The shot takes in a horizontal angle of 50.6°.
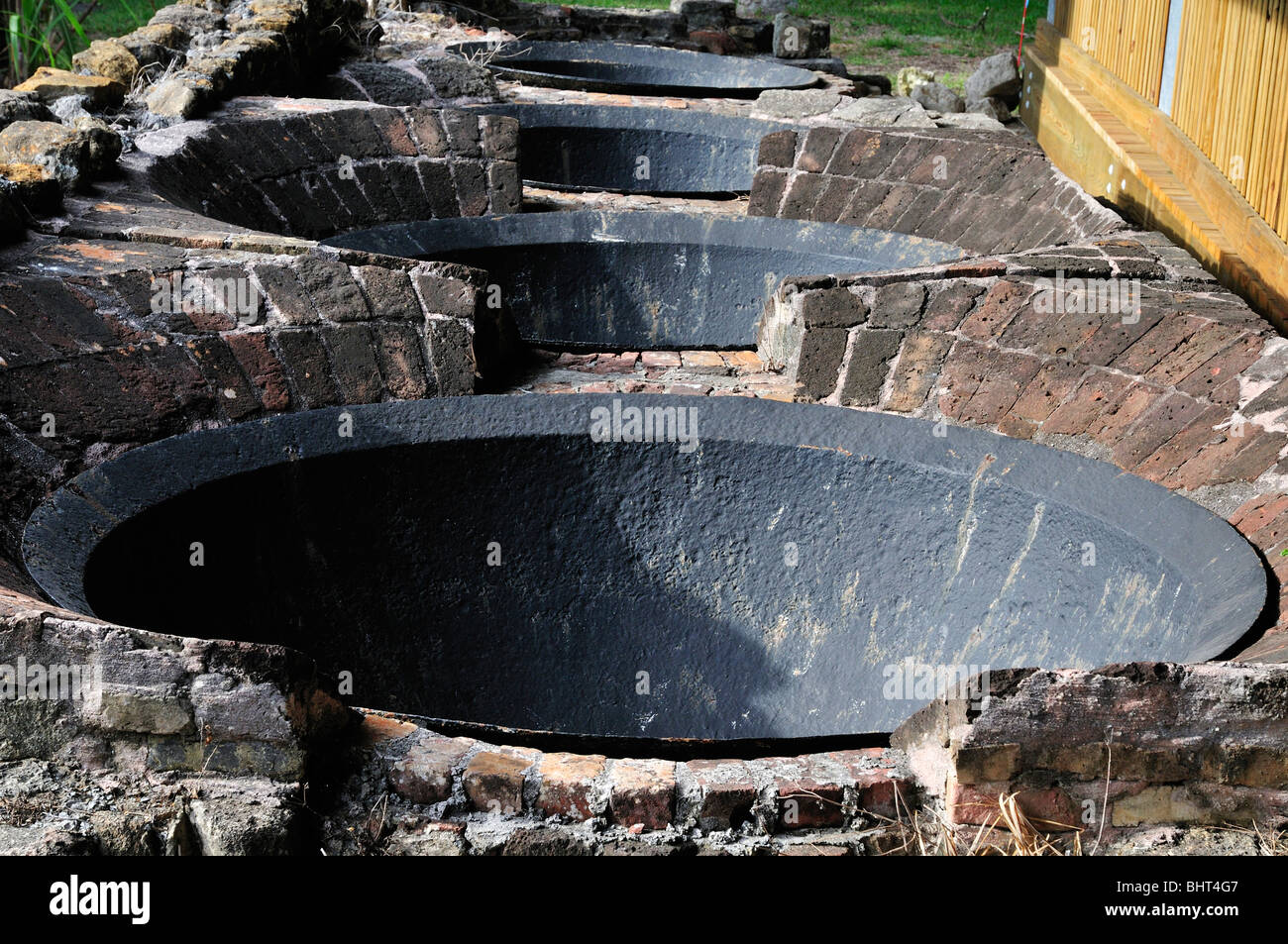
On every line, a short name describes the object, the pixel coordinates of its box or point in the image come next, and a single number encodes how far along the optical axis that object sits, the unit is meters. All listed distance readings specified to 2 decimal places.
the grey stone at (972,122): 6.55
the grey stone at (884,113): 6.71
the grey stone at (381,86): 7.82
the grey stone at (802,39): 9.93
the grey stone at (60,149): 4.31
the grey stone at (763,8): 13.96
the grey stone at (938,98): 11.19
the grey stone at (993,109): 10.92
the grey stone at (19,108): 4.64
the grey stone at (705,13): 10.58
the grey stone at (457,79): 7.80
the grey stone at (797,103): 7.34
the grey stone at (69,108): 5.10
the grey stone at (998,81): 11.30
